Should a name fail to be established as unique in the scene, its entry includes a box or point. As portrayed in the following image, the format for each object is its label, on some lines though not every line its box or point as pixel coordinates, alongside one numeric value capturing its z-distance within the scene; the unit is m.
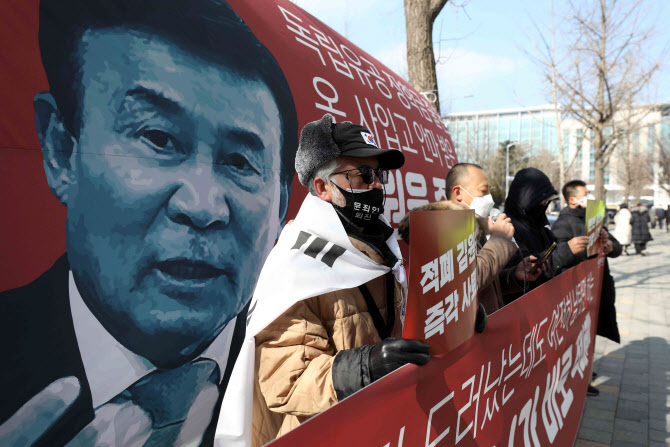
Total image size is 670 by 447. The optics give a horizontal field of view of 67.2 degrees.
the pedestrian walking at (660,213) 30.96
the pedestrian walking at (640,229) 15.45
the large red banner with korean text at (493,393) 1.18
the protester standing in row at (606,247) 4.57
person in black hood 3.42
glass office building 29.52
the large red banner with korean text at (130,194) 1.38
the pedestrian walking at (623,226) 13.77
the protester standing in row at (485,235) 2.45
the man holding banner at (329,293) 1.32
